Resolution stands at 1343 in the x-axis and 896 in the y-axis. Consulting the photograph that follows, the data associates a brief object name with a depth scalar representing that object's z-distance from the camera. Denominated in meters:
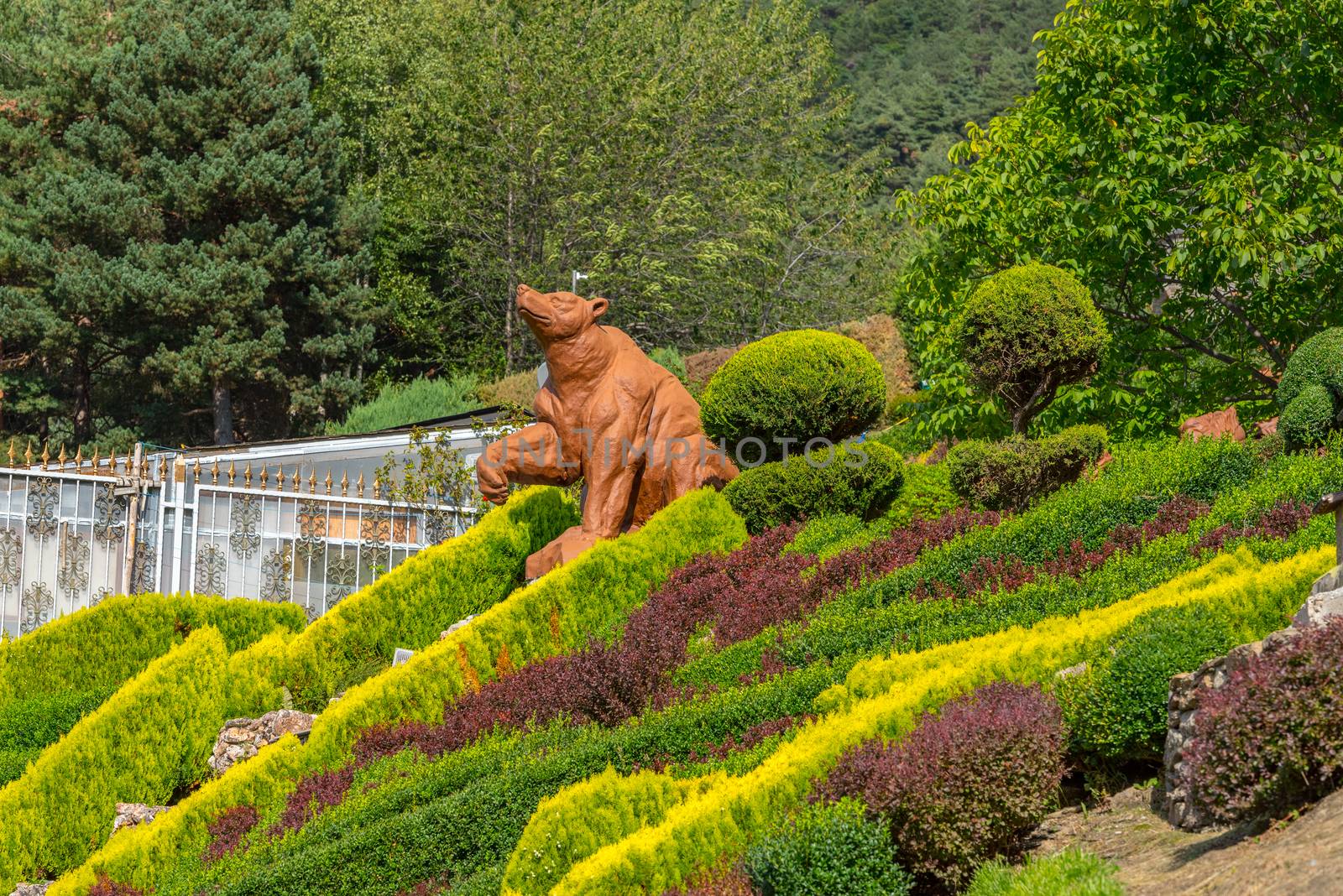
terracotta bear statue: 12.84
